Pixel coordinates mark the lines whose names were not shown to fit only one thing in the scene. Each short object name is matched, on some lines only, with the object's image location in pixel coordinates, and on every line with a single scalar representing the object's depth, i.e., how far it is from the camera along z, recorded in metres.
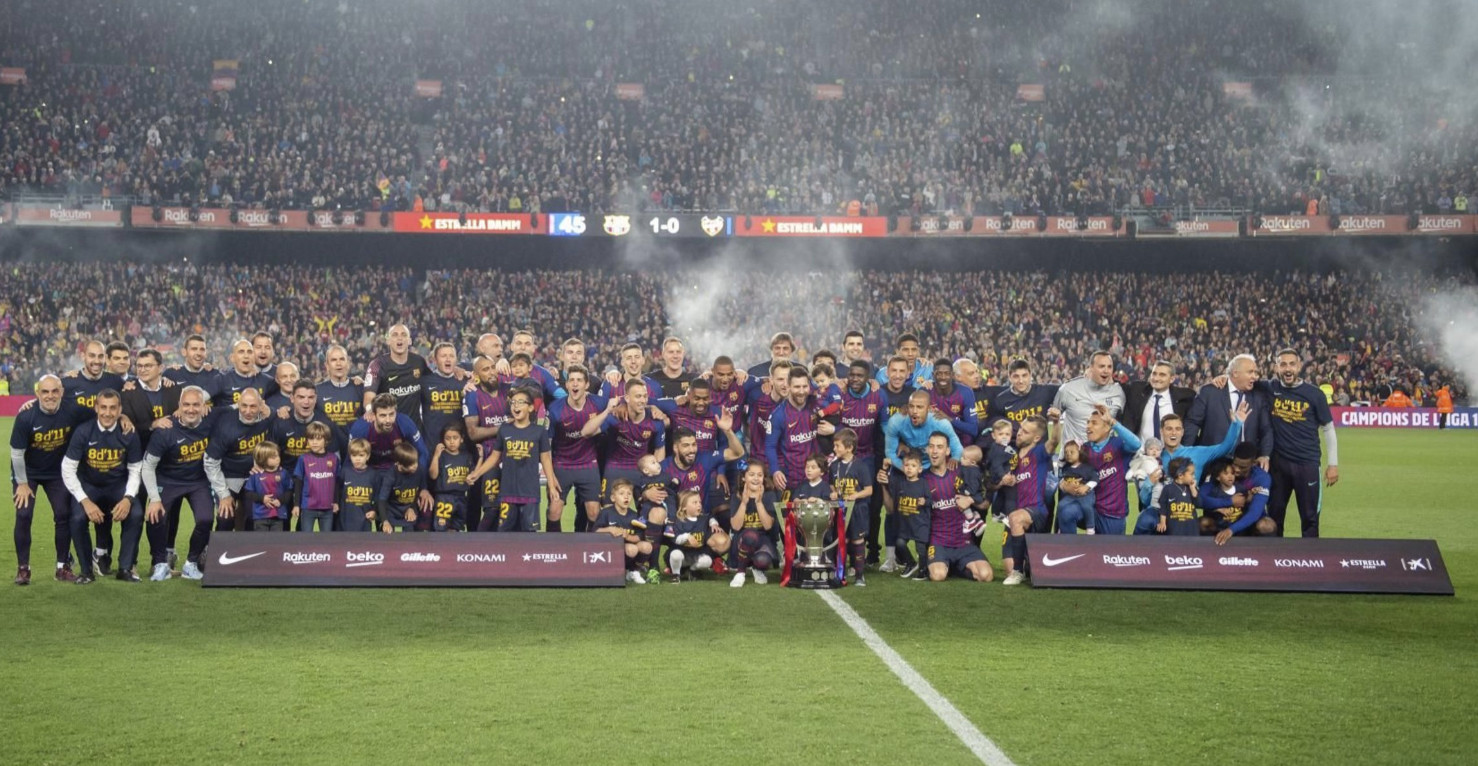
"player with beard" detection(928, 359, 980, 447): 11.41
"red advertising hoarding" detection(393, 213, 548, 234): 38.41
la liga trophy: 10.03
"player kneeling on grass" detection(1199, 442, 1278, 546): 10.62
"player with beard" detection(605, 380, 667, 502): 10.97
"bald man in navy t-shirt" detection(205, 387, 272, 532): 10.49
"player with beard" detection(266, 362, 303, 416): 11.09
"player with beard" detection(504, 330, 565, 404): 11.20
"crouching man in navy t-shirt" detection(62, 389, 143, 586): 9.91
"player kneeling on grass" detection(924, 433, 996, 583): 10.65
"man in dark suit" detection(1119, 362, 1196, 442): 11.17
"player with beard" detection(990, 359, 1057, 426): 11.55
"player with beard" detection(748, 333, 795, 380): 11.30
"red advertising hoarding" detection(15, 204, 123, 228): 37.31
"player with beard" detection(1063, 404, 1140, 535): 10.85
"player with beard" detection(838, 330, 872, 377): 11.43
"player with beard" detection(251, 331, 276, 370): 11.19
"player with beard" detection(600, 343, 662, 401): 10.97
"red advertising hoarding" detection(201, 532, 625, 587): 9.84
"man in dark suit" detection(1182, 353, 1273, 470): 10.91
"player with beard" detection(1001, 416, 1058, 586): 10.71
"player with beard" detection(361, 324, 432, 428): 11.41
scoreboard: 38.50
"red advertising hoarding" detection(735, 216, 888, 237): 39.03
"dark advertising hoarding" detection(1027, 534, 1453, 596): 10.05
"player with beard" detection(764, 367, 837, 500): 10.99
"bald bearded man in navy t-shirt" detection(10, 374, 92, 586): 9.95
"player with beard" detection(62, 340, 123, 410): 10.41
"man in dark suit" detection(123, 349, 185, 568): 10.43
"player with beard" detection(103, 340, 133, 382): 10.63
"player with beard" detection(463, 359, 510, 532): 11.15
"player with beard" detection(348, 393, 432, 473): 10.81
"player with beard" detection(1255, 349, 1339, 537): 10.87
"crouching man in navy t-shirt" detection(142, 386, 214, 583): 10.23
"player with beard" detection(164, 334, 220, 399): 11.02
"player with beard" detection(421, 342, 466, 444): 11.53
